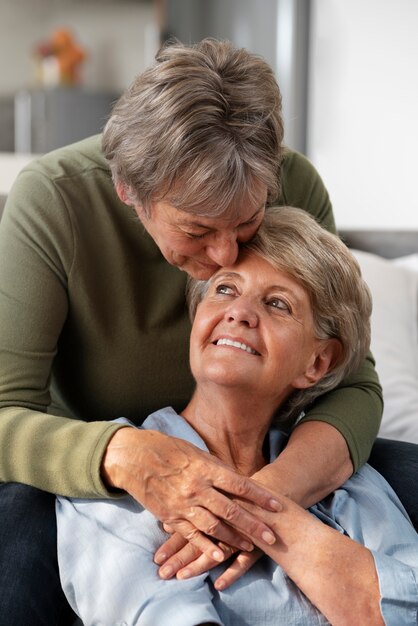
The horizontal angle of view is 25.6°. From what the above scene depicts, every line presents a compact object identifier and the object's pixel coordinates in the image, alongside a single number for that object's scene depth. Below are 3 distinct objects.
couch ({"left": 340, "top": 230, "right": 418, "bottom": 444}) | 2.47
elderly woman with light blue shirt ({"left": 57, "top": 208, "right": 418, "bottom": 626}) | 1.42
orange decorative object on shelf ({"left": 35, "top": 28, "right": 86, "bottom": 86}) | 6.42
